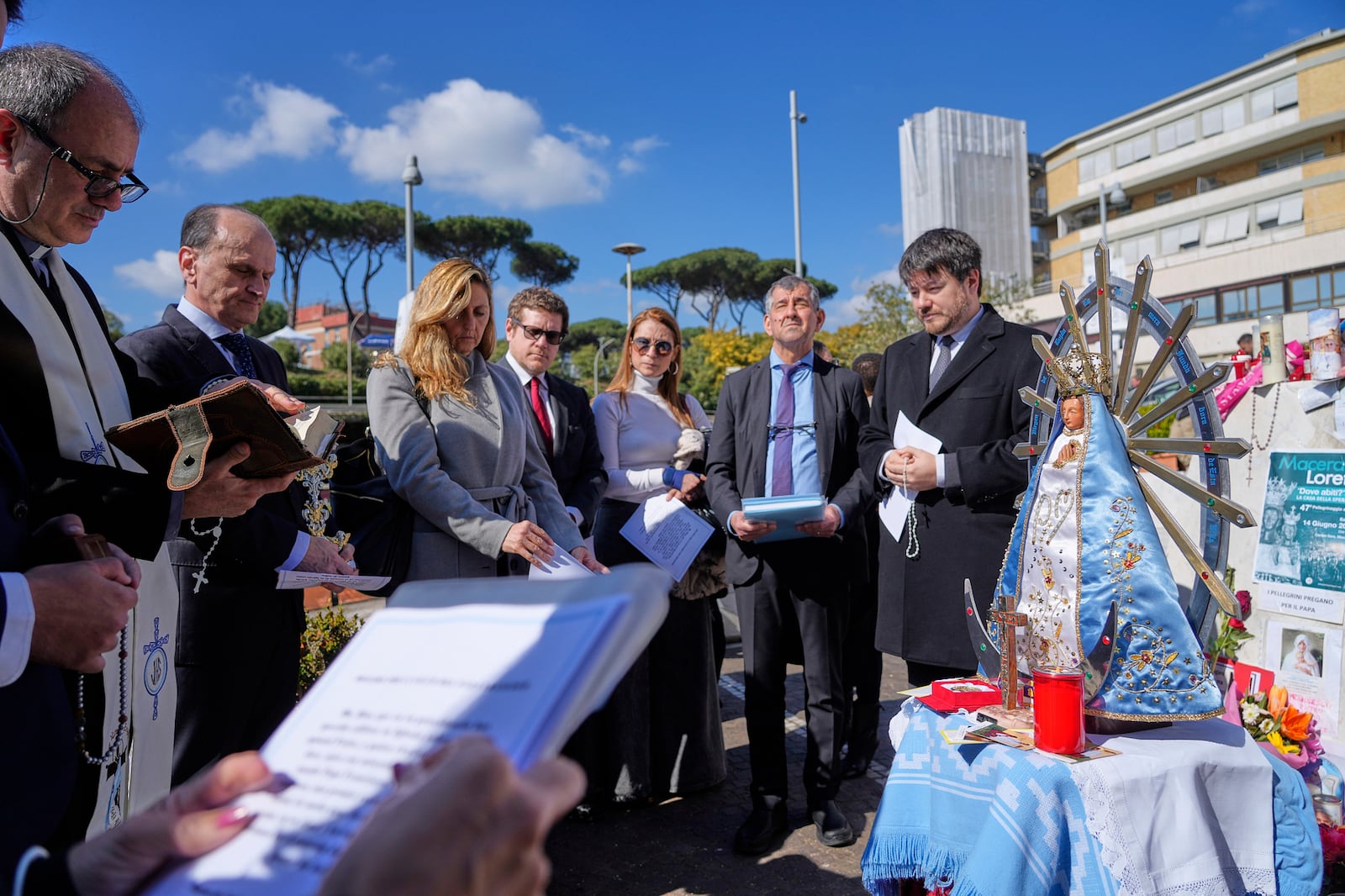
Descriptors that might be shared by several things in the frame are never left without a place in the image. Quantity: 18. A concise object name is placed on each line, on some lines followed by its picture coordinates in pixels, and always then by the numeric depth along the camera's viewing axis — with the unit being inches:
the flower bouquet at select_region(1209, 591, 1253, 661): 140.9
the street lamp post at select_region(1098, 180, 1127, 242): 1005.2
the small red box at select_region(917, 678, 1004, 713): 90.4
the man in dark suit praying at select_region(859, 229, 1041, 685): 114.2
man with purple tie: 135.6
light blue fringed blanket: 73.2
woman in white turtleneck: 152.4
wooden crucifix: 87.0
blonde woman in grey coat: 118.2
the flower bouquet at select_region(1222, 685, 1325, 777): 105.2
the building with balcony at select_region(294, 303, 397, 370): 2138.3
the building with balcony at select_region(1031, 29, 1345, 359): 1202.0
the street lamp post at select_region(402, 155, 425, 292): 399.2
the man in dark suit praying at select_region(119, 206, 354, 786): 94.3
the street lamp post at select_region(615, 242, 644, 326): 713.0
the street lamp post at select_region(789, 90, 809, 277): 677.9
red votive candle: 78.3
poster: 136.6
